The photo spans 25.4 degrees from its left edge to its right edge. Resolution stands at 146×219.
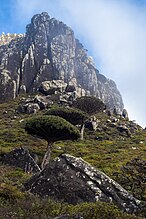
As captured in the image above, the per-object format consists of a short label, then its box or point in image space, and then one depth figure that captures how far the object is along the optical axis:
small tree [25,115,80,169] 33.19
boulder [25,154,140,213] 12.56
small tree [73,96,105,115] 65.31
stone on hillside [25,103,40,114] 73.39
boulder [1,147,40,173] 26.19
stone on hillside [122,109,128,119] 109.51
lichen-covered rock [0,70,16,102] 101.52
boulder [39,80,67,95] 98.75
